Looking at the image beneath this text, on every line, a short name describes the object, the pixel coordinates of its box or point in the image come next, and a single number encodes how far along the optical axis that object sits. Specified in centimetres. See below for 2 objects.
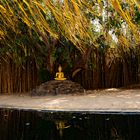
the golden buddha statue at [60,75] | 854
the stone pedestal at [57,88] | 807
